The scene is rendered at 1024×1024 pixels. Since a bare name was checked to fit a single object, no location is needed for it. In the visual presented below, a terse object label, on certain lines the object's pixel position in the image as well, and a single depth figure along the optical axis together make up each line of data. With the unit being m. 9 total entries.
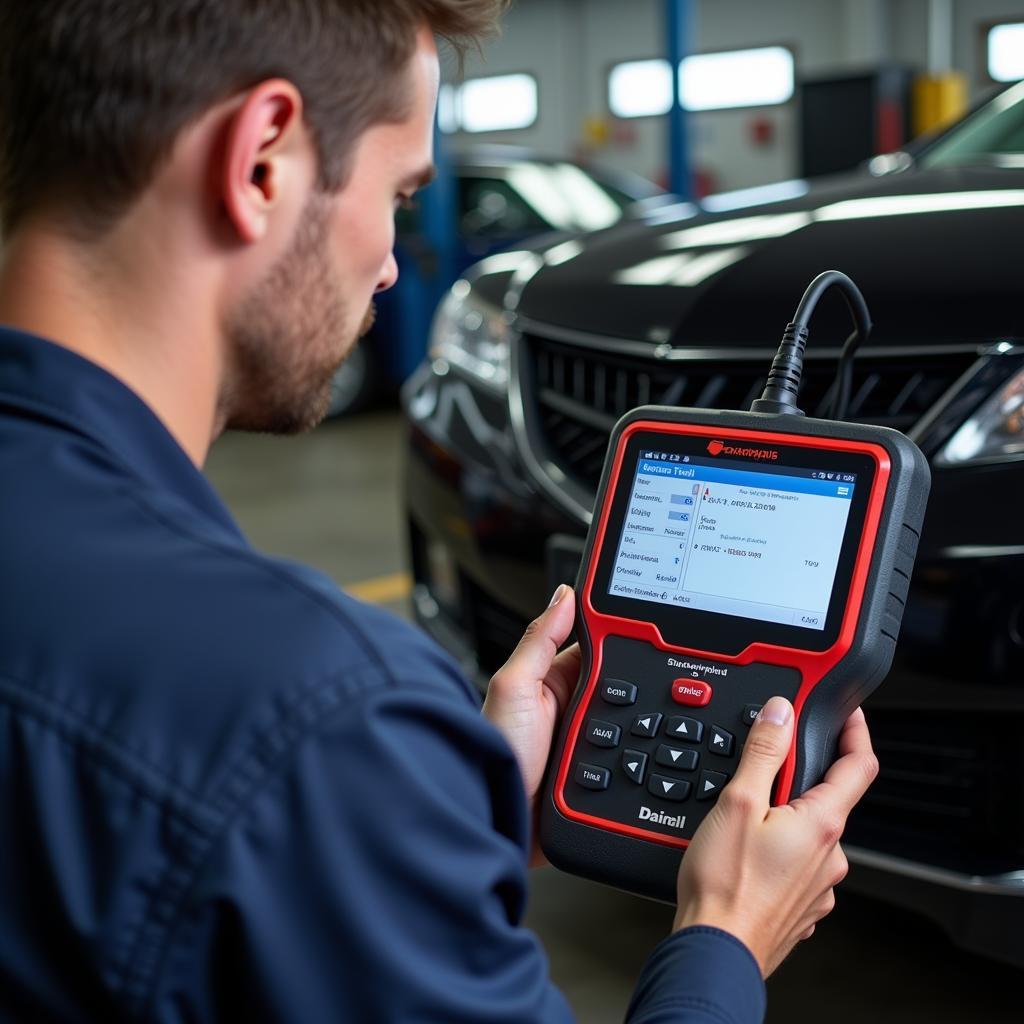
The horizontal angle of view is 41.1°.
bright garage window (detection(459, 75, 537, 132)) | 14.70
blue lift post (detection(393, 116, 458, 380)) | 6.45
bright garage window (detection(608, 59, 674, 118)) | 13.82
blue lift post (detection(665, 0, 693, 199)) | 6.50
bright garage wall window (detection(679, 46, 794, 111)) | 13.03
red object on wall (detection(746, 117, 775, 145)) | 13.12
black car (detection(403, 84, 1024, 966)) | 1.43
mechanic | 0.58
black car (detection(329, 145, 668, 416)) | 6.28
